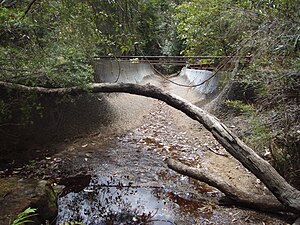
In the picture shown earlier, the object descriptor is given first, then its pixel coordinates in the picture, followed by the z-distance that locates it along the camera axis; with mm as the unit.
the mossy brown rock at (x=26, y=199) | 2842
